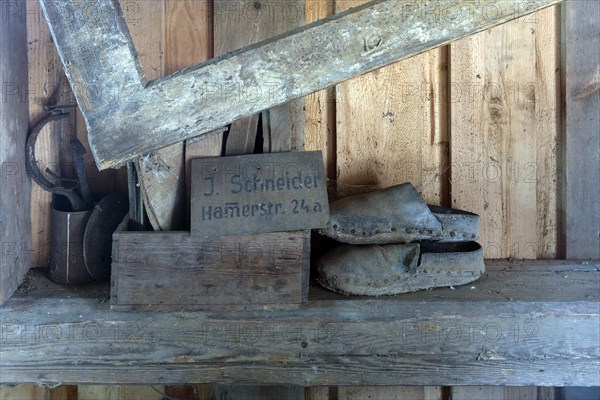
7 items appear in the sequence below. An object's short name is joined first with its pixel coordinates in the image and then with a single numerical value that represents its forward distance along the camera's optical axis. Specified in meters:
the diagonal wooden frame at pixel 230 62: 1.05
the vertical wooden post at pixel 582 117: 1.49
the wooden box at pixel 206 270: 1.14
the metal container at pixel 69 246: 1.32
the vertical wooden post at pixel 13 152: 1.25
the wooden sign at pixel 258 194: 1.15
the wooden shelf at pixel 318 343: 1.17
